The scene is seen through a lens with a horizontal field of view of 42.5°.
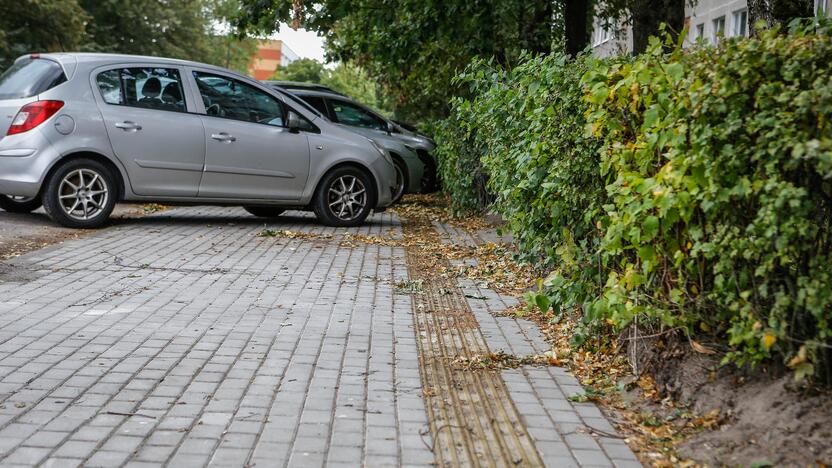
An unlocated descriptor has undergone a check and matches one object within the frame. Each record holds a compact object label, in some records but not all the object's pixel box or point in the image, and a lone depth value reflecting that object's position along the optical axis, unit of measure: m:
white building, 29.30
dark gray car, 19.19
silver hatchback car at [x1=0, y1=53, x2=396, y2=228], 11.84
